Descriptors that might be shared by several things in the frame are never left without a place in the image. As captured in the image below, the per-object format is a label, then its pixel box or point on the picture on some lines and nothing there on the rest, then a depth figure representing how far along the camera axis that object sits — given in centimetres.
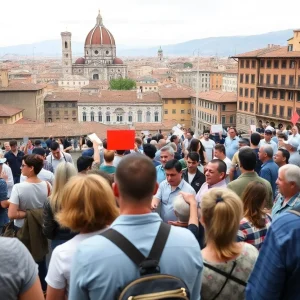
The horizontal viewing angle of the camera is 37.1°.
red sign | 762
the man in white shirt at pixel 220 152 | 760
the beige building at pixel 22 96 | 7438
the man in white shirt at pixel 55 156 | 818
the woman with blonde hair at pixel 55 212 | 412
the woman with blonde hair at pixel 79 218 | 299
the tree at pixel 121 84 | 11994
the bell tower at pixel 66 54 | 15675
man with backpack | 233
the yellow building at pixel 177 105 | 8369
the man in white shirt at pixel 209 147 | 1059
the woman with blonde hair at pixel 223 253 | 308
